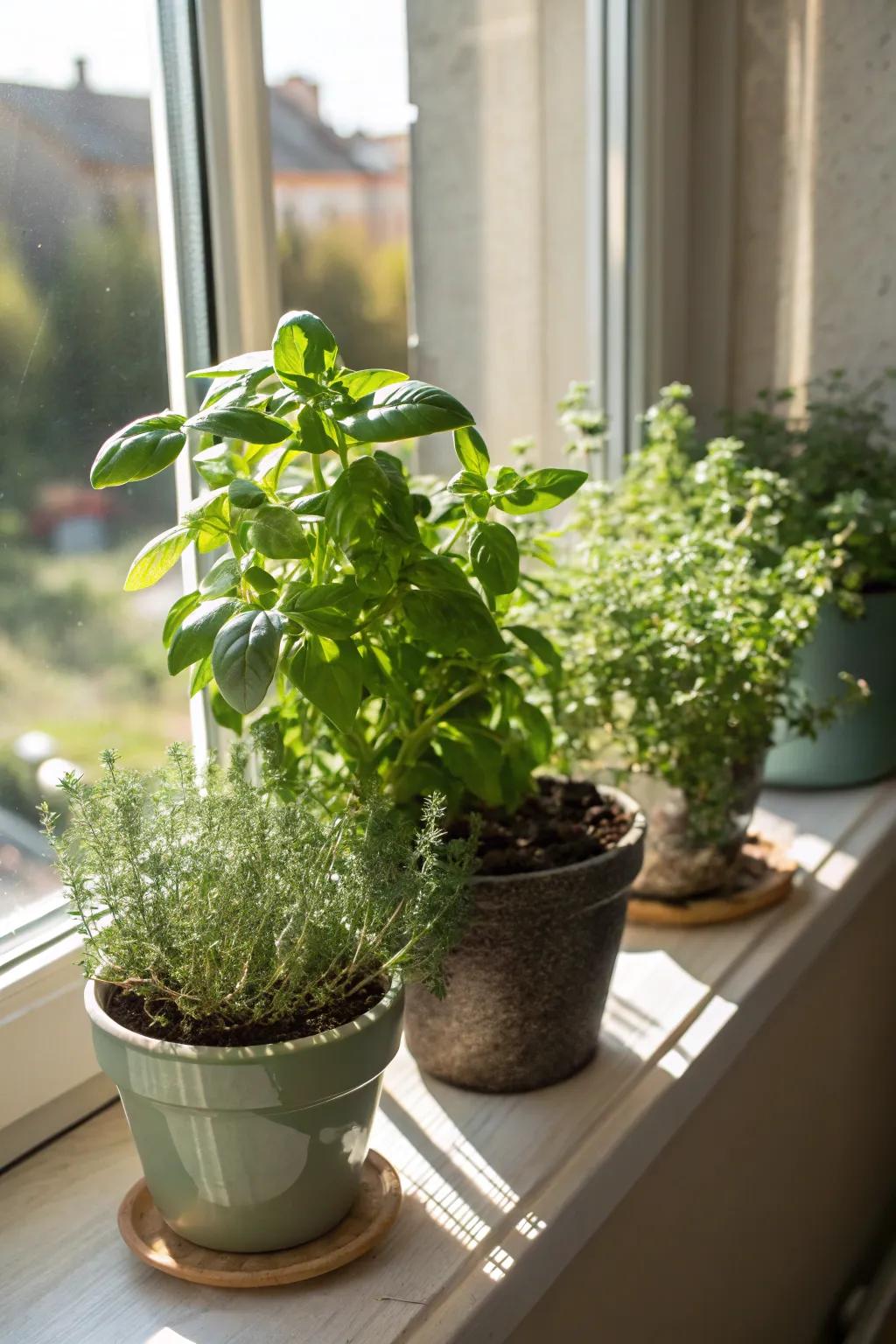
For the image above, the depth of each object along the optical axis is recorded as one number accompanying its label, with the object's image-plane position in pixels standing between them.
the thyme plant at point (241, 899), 0.71
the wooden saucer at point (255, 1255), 0.74
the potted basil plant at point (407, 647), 0.69
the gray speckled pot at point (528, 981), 0.88
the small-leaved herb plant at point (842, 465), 1.36
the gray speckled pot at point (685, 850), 1.22
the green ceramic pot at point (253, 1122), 0.69
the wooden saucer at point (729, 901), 1.24
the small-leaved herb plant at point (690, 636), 1.08
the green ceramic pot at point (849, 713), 1.44
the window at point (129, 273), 0.87
